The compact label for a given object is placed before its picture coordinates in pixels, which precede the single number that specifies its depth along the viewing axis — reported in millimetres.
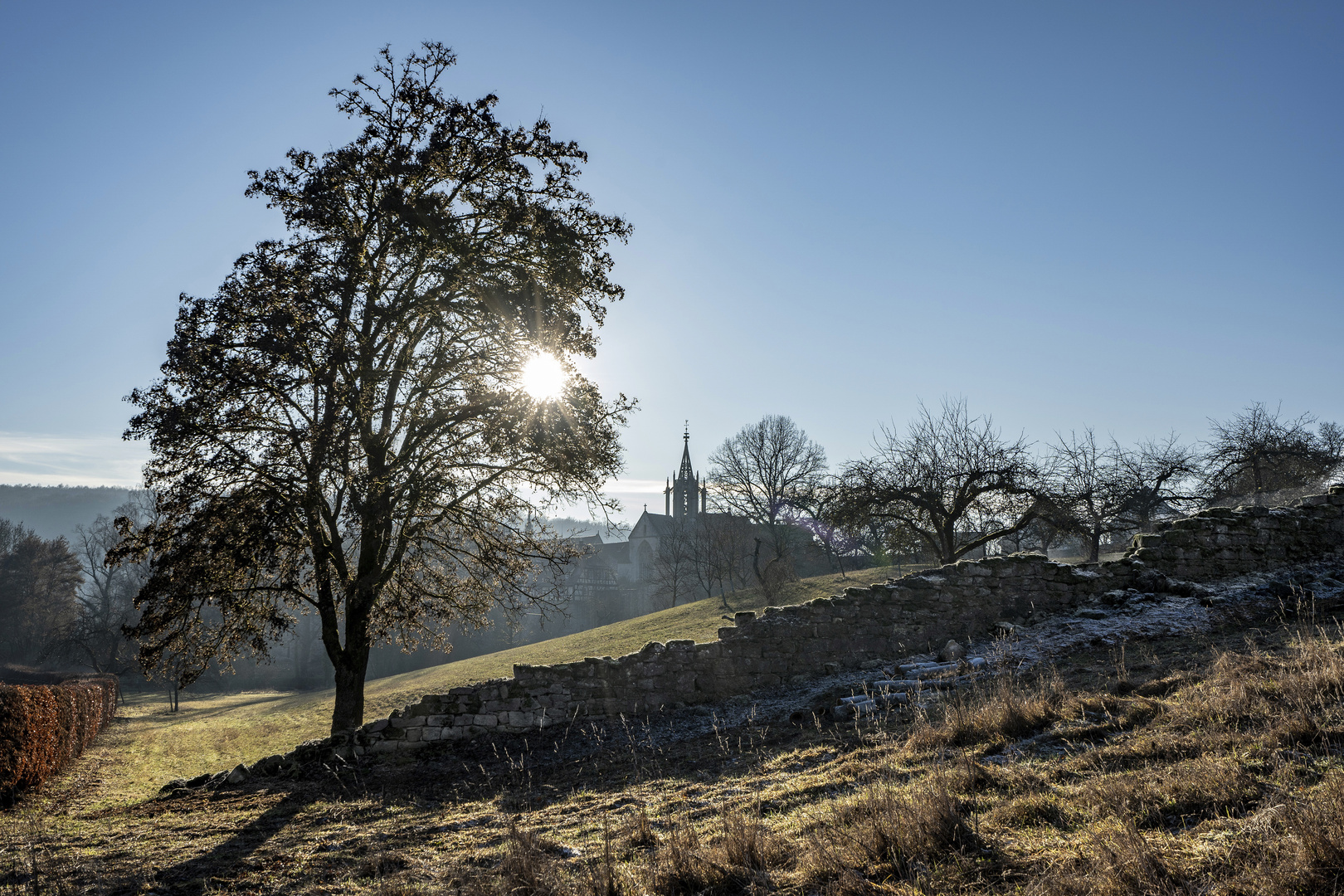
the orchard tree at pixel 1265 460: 24859
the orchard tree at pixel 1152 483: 27016
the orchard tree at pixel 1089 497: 18531
